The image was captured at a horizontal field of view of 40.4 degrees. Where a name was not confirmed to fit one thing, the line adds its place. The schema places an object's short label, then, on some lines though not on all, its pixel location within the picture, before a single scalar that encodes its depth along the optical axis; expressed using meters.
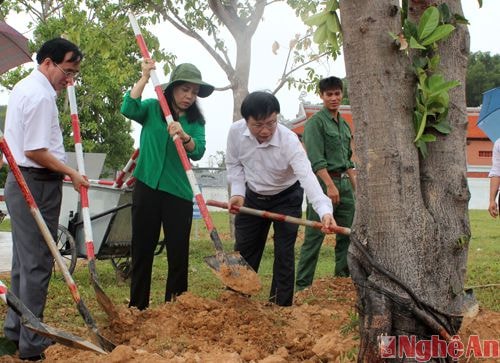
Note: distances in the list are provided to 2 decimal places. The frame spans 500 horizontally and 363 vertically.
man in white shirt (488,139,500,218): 6.63
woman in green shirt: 4.59
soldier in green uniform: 5.91
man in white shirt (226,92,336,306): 4.73
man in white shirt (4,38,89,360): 3.83
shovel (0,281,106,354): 3.18
